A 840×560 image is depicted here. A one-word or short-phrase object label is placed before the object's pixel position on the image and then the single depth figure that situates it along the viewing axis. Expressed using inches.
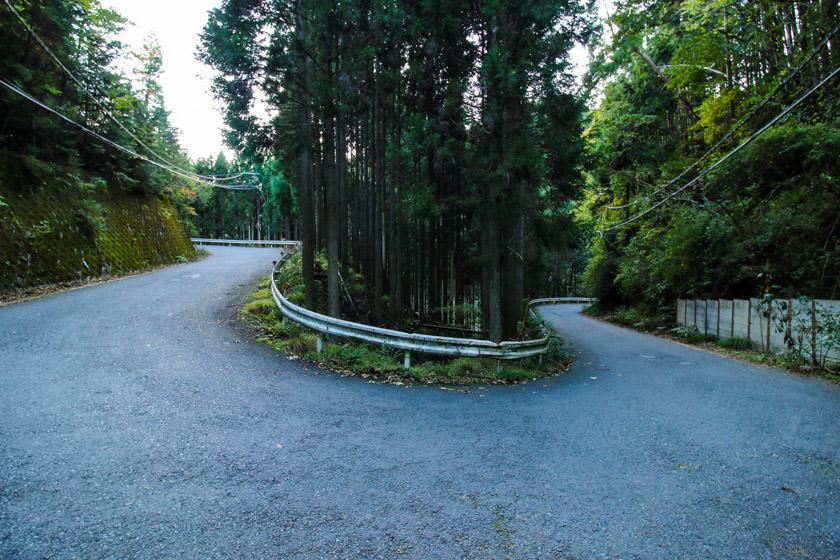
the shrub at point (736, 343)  469.1
